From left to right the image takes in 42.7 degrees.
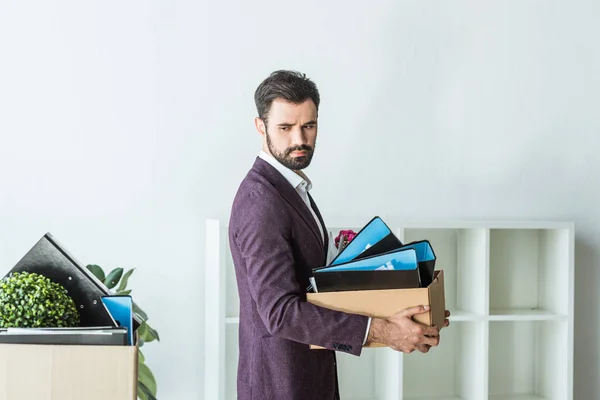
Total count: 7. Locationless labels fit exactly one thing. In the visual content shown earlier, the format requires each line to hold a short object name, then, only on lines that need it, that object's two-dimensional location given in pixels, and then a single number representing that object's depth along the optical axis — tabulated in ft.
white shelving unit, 9.62
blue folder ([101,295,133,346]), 4.30
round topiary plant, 4.03
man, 5.22
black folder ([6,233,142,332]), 4.36
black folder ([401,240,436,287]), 5.50
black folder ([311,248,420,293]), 5.24
